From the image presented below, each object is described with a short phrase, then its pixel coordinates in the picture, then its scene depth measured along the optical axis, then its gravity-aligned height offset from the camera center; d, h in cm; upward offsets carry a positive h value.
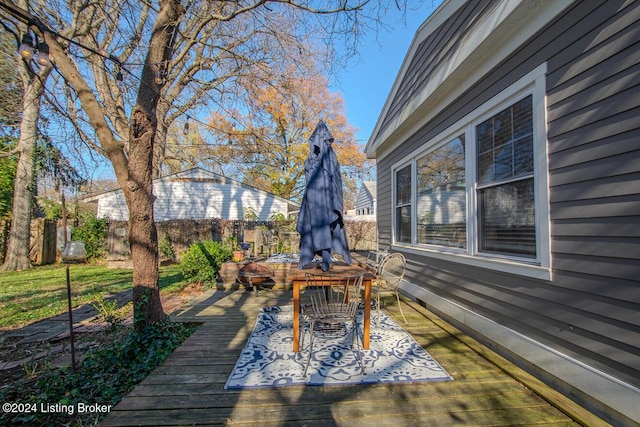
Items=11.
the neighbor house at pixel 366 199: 2062 +155
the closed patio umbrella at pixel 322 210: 293 +10
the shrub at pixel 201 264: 612 -94
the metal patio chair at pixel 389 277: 368 -87
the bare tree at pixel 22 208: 824 +46
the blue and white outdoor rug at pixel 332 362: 226 -130
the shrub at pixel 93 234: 970 -42
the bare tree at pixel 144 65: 315 +231
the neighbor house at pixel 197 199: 1318 +105
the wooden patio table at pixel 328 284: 273 -72
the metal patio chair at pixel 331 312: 250 -86
